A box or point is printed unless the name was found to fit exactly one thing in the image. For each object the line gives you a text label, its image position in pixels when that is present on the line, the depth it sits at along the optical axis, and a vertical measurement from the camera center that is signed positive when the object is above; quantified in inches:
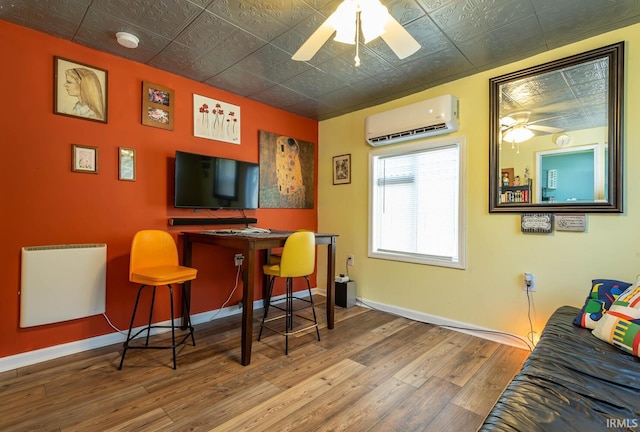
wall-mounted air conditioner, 114.4 +38.5
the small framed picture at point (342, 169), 157.5 +24.8
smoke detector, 89.0 +51.5
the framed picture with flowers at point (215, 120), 123.2 +40.1
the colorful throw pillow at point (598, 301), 71.8 -19.9
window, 122.0 +6.4
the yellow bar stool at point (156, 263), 87.3 -15.6
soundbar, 115.8 -2.1
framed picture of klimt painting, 147.2 +22.8
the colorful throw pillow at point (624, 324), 59.5 -21.5
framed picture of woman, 92.7 +38.8
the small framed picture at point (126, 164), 103.6 +17.5
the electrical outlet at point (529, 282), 101.3 -21.0
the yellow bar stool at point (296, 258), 100.9 -14.0
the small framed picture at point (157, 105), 109.2 +40.1
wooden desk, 90.3 -10.5
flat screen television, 111.7 +13.2
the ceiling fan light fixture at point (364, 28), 63.5 +41.4
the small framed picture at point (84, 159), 95.1 +17.6
